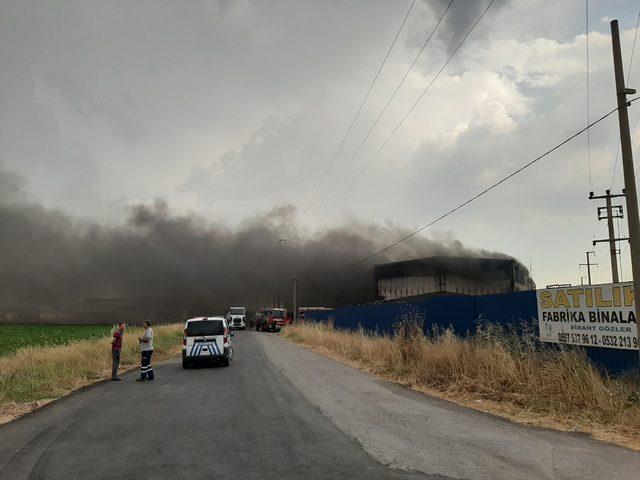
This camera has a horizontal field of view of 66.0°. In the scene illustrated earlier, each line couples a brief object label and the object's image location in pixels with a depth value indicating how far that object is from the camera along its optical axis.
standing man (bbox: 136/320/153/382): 15.30
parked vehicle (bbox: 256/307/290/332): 62.00
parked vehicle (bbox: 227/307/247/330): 68.62
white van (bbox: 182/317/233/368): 19.08
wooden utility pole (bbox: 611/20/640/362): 9.03
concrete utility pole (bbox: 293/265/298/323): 54.55
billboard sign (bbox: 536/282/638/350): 10.04
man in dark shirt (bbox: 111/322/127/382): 15.67
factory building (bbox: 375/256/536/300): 73.56
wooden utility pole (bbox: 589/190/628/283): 30.07
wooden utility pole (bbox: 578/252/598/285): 55.33
